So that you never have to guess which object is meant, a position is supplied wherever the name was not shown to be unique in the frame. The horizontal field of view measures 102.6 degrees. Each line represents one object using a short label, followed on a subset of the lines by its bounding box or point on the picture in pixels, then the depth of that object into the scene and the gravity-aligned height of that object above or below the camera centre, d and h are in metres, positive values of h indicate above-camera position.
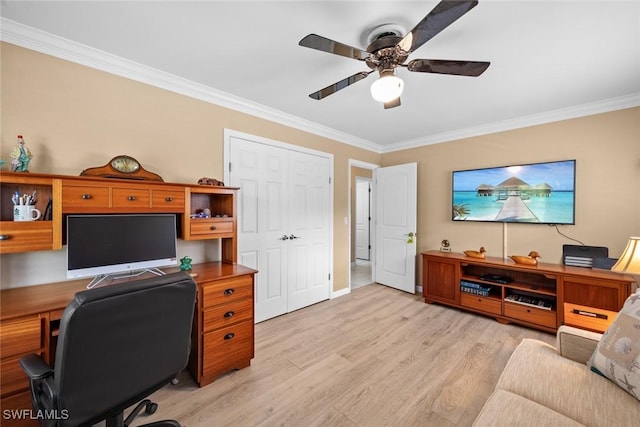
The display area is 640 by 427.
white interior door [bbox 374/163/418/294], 4.03 -0.21
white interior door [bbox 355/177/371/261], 6.41 -0.16
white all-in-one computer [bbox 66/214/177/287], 1.68 -0.23
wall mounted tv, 2.96 +0.25
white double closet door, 2.89 -0.10
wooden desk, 1.29 -0.70
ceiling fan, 1.36 +0.95
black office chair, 0.97 -0.58
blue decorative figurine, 1.56 +0.34
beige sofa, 1.07 -0.86
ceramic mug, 1.53 +0.00
